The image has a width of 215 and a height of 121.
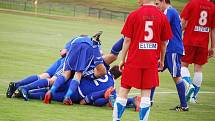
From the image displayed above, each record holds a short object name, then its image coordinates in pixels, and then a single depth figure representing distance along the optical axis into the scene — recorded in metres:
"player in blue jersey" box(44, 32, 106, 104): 13.21
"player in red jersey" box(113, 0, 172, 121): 10.67
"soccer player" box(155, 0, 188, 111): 13.84
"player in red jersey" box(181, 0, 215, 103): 15.28
